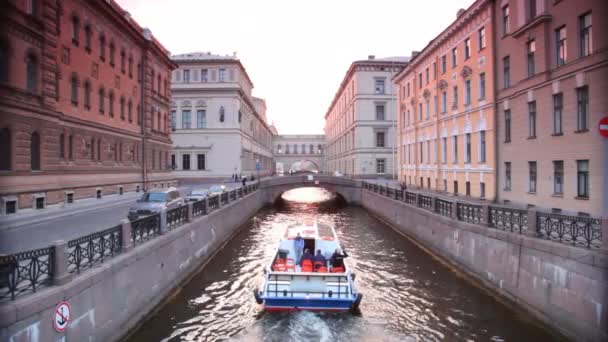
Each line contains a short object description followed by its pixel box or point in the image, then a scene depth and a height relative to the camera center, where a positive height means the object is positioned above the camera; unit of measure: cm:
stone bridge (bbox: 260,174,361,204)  4747 -163
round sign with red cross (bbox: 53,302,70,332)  768 -281
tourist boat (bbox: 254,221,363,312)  1198 -366
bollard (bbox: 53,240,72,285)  808 -187
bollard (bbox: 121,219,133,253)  1124 -179
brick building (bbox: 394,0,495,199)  2617 +491
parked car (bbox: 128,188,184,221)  1955 -157
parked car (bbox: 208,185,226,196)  3467 -152
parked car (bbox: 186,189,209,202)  3098 -174
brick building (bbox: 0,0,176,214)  1809 +435
